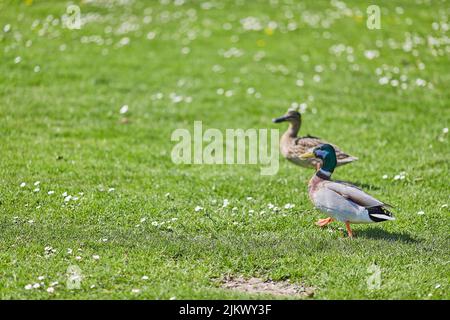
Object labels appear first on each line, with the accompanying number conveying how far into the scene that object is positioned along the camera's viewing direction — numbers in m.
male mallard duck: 12.81
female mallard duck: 16.48
